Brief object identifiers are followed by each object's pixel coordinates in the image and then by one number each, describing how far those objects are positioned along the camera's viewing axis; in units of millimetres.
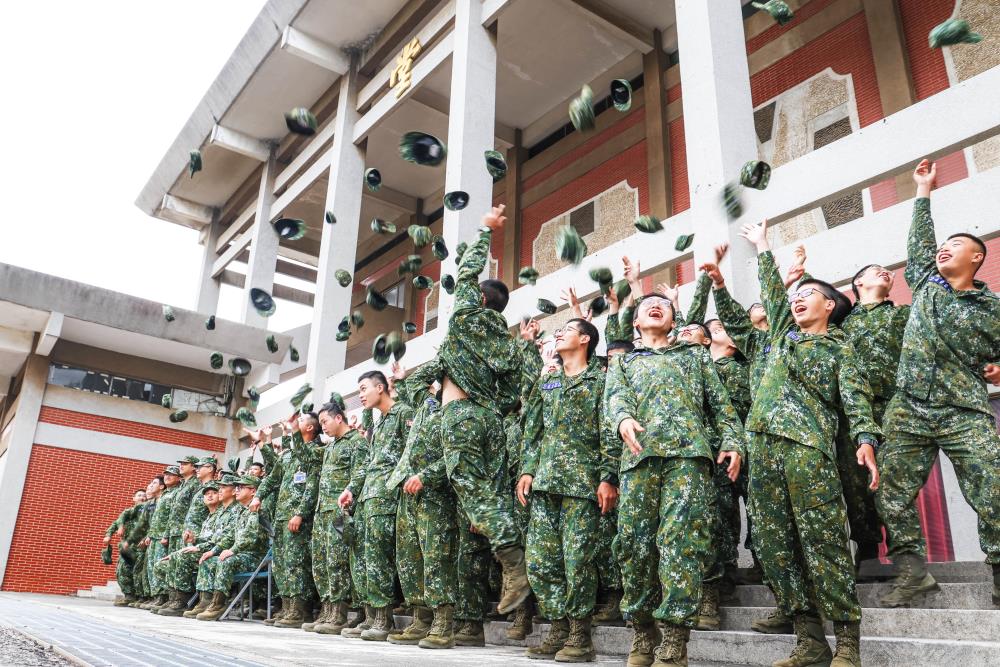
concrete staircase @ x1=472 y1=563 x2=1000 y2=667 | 2645
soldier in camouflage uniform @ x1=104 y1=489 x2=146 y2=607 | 9750
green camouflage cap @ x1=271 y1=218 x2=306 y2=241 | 8391
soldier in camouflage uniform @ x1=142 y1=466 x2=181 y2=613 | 8789
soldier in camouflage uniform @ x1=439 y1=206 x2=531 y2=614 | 3908
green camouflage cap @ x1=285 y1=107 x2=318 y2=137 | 7609
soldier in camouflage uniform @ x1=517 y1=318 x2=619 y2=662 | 3459
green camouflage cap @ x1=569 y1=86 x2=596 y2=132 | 5434
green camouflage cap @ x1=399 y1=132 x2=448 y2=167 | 7225
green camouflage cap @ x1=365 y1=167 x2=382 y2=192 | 7080
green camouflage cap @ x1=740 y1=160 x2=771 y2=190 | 5559
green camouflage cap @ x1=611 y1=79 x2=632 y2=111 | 5539
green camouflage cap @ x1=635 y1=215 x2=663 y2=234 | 5984
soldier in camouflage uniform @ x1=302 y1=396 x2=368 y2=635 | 5375
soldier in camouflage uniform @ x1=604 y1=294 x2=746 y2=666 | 2859
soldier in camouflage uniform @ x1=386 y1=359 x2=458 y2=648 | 4125
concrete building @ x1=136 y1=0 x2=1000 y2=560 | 5512
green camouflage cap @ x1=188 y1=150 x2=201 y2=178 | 9366
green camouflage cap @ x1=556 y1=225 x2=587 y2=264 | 6137
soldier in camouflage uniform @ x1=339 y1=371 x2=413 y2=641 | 4727
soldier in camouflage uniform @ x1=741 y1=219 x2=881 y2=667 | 2790
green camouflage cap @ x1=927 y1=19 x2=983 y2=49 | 4254
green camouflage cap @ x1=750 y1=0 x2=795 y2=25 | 5000
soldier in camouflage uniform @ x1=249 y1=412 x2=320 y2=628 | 5969
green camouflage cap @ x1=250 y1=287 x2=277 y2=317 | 10156
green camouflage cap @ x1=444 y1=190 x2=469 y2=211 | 8468
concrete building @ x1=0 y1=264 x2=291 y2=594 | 12578
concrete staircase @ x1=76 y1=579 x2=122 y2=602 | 12234
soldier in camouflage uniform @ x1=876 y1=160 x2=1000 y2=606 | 3232
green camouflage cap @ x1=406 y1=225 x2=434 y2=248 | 6578
